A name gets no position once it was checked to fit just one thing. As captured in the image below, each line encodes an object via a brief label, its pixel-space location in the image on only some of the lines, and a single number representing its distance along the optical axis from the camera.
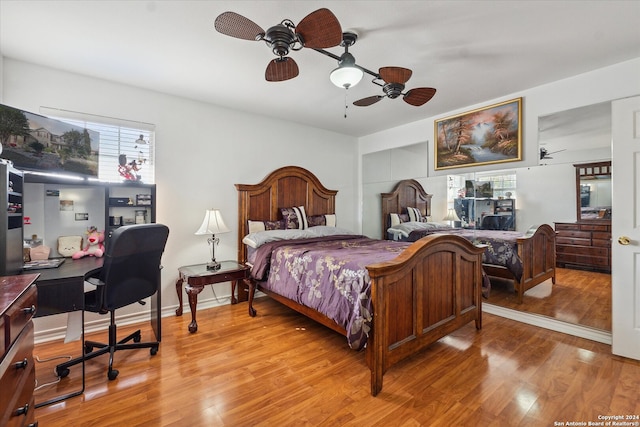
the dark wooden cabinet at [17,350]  0.95
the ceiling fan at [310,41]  1.53
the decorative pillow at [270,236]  3.39
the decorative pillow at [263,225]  3.78
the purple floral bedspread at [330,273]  1.99
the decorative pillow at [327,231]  3.78
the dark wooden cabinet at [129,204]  2.88
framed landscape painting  3.21
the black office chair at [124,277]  2.04
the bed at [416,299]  1.88
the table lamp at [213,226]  3.22
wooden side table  2.87
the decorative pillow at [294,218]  4.01
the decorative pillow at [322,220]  4.32
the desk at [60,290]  1.80
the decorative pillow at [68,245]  2.66
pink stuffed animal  2.70
